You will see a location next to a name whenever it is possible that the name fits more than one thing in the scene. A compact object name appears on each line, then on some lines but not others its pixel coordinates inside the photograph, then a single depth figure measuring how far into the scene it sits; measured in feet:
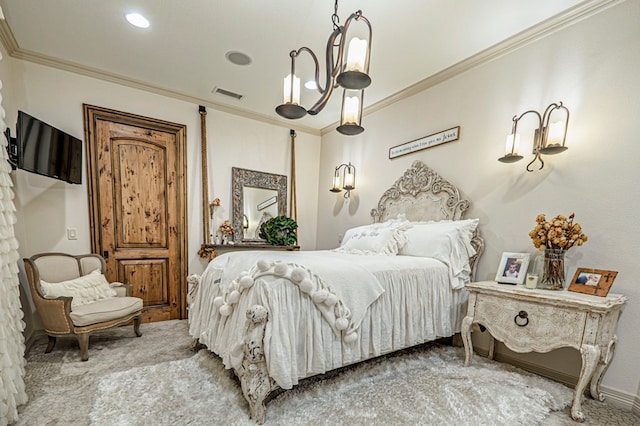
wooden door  9.55
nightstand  4.86
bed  4.66
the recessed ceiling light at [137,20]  6.98
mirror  12.19
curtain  4.37
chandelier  4.29
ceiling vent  10.71
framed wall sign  8.87
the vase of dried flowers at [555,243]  5.77
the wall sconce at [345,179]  12.28
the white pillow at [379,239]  8.44
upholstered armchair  6.97
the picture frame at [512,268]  6.53
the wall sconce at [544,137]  6.22
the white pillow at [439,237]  7.68
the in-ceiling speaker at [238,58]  8.50
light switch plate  9.04
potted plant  6.77
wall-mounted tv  6.76
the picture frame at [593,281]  5.34
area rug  4.74
